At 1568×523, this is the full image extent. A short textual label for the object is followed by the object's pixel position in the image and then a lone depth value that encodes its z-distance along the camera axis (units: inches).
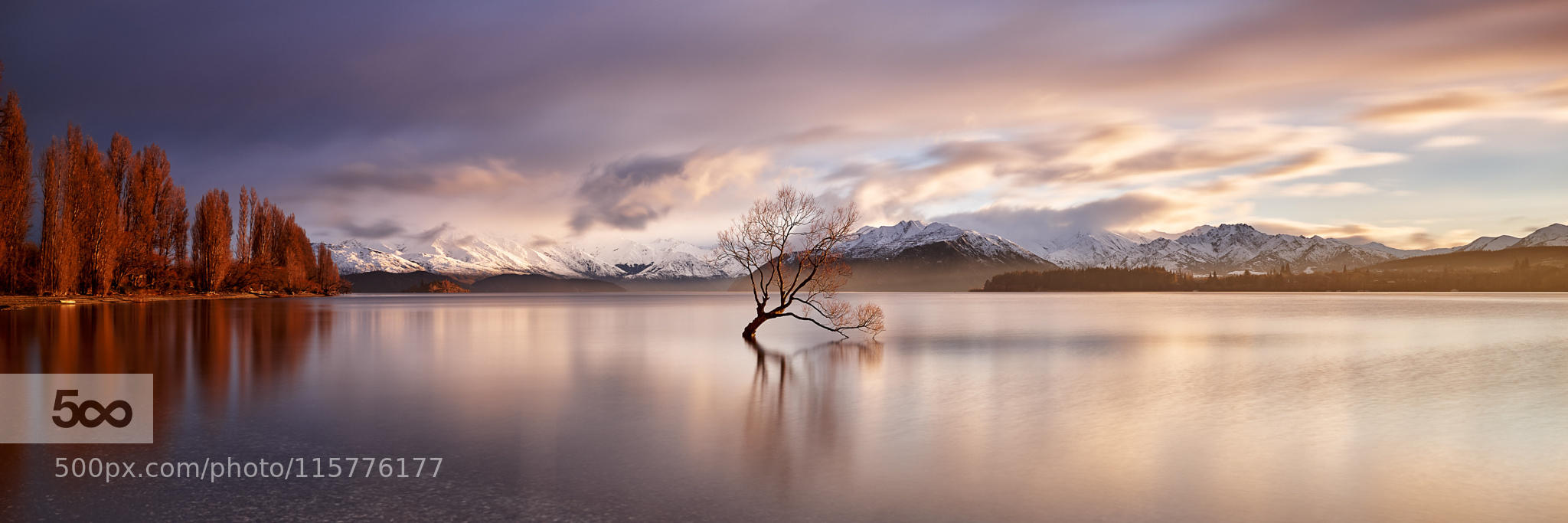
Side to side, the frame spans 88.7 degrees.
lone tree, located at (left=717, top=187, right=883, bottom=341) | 1202.6
